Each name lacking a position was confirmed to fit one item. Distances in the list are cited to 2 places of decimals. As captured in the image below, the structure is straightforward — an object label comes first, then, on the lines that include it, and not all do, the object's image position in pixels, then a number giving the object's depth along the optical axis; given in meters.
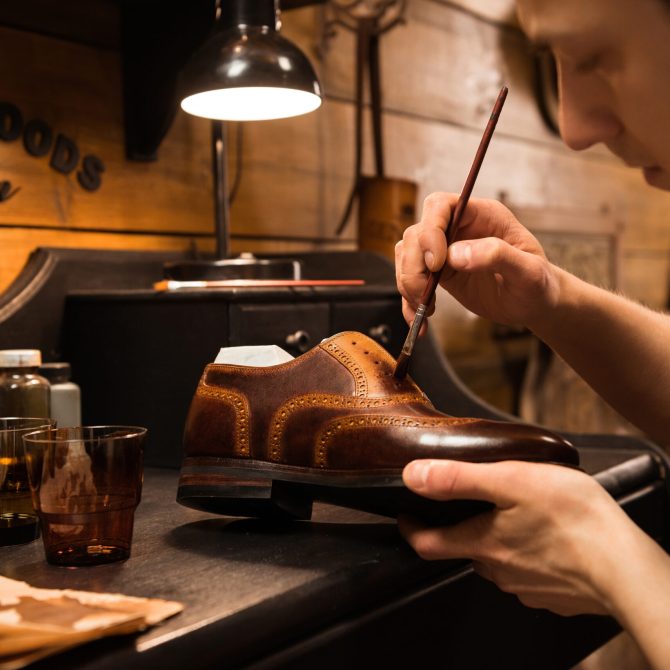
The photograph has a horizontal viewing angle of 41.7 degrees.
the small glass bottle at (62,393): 1.11
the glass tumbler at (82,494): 0.72
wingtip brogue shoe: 0.73
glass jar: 1.02
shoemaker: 0.64
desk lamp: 1.20
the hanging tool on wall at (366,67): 1.84
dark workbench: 0.59
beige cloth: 0.52
